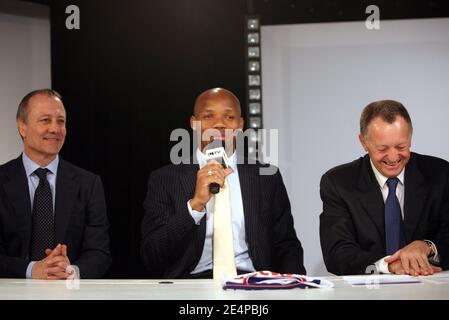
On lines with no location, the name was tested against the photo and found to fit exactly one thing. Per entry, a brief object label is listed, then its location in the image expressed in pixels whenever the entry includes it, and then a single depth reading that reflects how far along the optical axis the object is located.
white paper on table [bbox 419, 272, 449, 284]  2.52
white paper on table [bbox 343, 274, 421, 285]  2.49
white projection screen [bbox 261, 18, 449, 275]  4.38
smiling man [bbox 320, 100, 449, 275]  3.06
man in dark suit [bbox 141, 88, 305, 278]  3.14
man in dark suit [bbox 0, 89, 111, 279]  3.25
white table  2.08
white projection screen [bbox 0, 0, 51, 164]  4.34
